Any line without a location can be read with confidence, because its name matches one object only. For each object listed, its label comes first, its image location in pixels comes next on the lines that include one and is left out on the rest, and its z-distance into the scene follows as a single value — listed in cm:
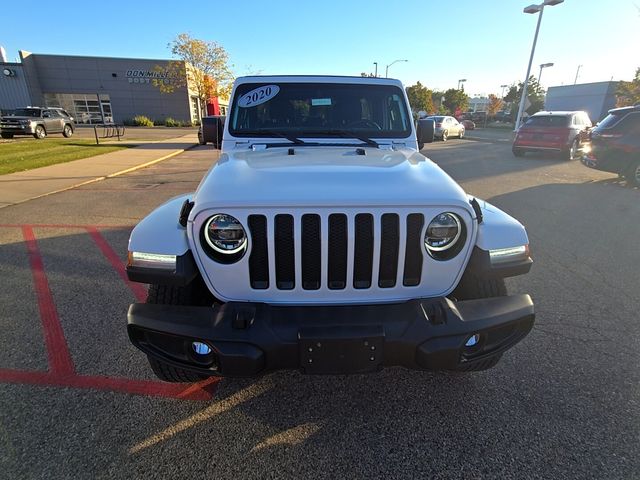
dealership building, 4169
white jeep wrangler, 177
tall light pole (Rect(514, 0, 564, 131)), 2231
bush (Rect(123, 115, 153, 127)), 4025
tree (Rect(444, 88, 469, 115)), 6169
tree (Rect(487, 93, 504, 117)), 6059
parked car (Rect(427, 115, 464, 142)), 2416
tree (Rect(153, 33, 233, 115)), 4153
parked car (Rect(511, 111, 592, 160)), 1362
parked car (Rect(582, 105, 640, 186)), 872
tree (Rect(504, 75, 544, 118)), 5578
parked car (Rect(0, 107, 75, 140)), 2042
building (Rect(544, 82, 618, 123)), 3719
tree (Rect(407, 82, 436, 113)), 5097
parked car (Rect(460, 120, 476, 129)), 3899
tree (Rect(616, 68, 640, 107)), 2228
